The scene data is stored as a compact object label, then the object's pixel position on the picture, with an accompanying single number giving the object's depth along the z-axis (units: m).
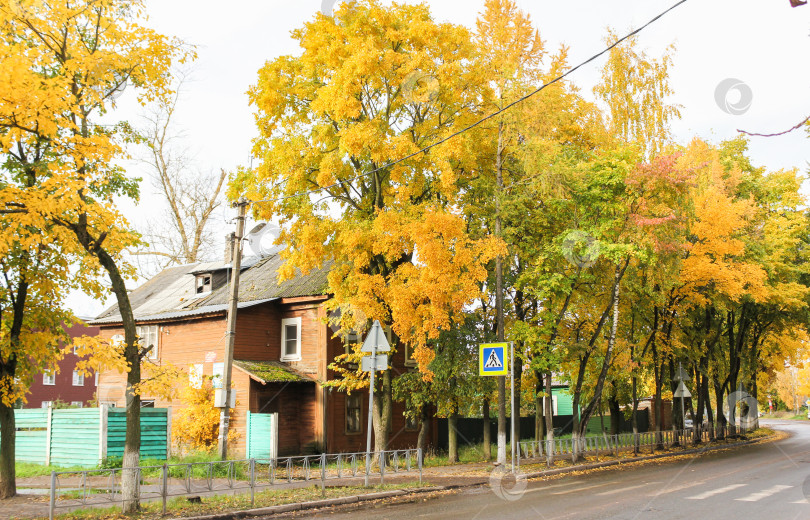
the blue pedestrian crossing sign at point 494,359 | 19.31
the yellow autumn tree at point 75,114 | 11.41
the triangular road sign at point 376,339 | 16.11
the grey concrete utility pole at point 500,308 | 20.33
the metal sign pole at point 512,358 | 19.75
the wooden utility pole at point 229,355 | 17.81
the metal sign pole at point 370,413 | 15.35
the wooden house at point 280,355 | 26.31
